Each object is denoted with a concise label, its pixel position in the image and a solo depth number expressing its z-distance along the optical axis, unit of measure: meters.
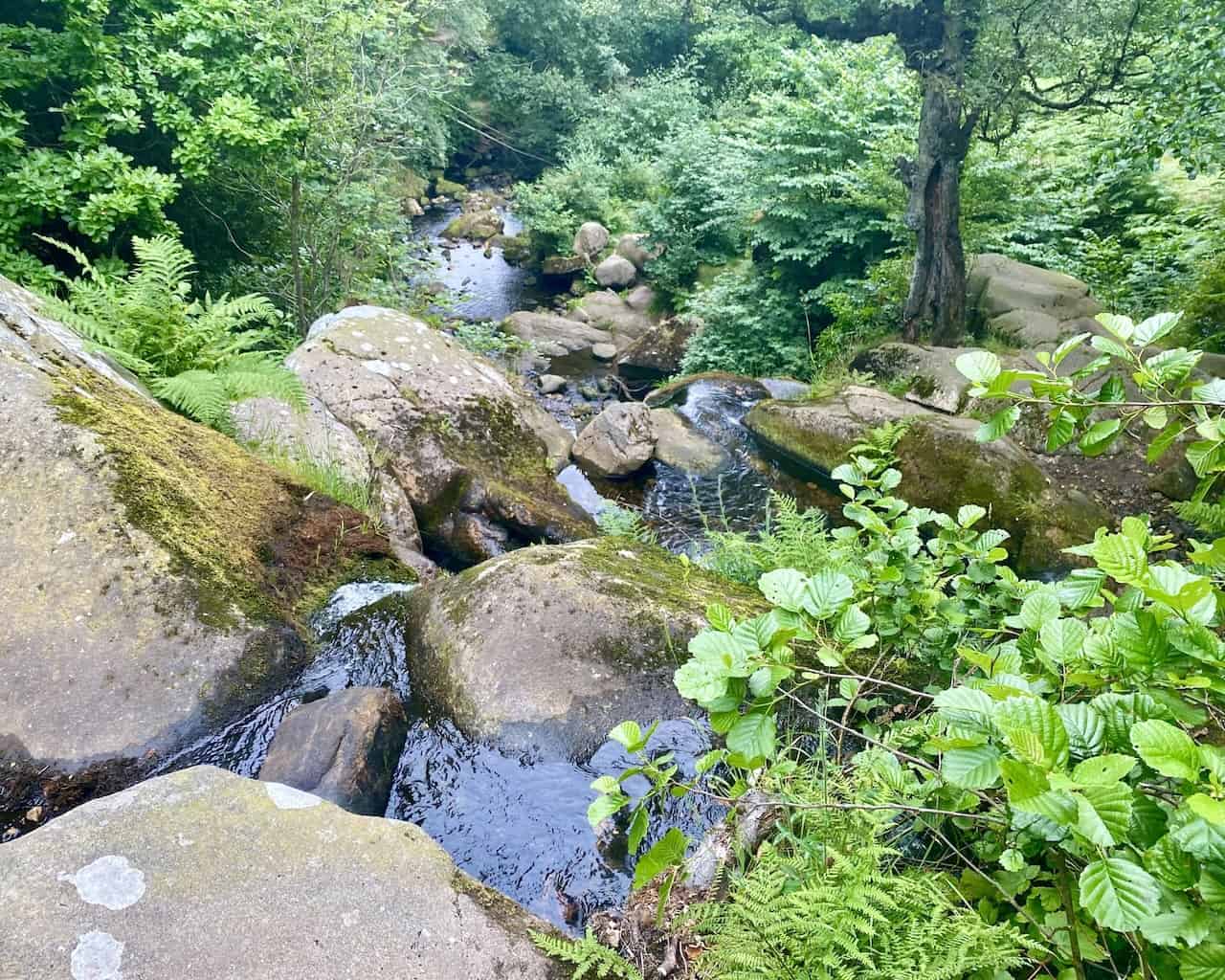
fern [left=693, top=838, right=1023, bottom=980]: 1.38
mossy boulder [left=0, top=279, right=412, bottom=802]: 2.61
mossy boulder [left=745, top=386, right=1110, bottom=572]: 5.39
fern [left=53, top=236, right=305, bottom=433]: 4.21
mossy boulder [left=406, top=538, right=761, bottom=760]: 2.90
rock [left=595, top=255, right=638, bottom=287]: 14.07
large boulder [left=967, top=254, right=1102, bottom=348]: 7.24
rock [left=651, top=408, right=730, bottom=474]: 7.41
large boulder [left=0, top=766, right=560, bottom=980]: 1.64
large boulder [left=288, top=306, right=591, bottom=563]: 5.14
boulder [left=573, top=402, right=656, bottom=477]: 7.12
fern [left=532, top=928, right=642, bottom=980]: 1.75
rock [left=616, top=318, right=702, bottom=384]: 10.98
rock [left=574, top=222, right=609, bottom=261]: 14.99
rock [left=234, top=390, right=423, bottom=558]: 4.50
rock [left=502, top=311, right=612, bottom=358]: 11.75
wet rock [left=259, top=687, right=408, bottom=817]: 2.62
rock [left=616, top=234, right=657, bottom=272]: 14.18
